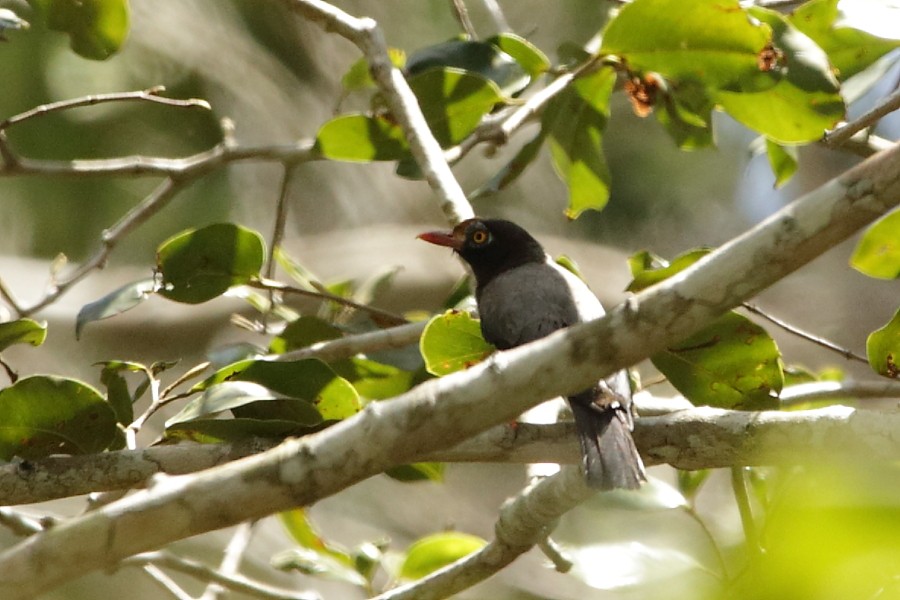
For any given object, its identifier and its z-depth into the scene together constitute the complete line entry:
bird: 5.77
